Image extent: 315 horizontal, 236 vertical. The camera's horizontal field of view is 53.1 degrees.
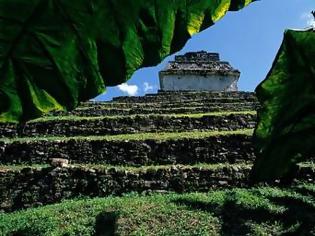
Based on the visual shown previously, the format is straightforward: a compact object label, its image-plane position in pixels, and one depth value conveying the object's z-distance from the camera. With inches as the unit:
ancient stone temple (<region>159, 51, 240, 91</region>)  1626.0
